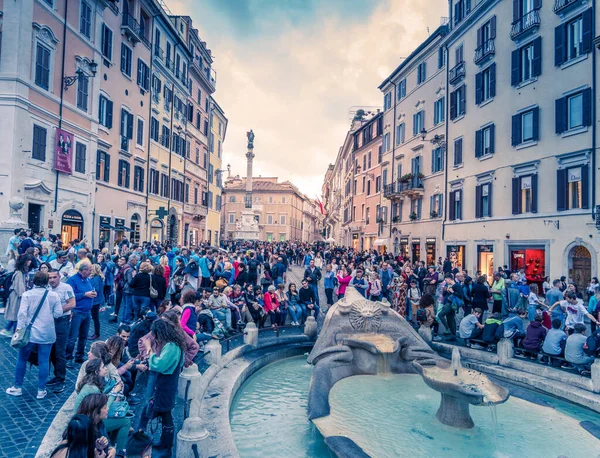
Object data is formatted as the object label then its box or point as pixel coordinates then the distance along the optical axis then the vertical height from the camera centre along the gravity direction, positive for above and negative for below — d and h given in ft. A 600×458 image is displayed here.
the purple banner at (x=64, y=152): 63.67 +13.38
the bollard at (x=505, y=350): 30.81 -7.20
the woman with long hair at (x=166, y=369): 16.58 -4.93
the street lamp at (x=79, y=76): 66.23 +26.65
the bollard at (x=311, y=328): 37.68 -7.25
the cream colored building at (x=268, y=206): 267.59 +24.47
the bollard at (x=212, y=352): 26.23 -6.68
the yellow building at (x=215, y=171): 149.94 +26.45
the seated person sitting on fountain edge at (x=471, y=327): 35.04 -6.41
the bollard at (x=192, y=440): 14.44 -6.68
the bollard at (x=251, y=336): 33.01 -7.06
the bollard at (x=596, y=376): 25.34 -7.33
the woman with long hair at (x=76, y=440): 10.34 -4.92
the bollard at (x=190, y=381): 20.47 -6.68
